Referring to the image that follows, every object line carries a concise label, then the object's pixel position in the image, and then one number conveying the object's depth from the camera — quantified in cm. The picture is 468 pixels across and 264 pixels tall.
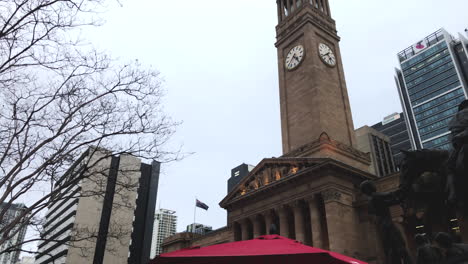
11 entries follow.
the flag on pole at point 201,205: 4815
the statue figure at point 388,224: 698
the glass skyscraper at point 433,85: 12144
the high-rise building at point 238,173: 16478
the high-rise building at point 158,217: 19114
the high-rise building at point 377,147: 11631
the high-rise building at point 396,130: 14550
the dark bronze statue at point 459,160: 606
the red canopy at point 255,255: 642
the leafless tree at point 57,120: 1105
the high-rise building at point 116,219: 8081
